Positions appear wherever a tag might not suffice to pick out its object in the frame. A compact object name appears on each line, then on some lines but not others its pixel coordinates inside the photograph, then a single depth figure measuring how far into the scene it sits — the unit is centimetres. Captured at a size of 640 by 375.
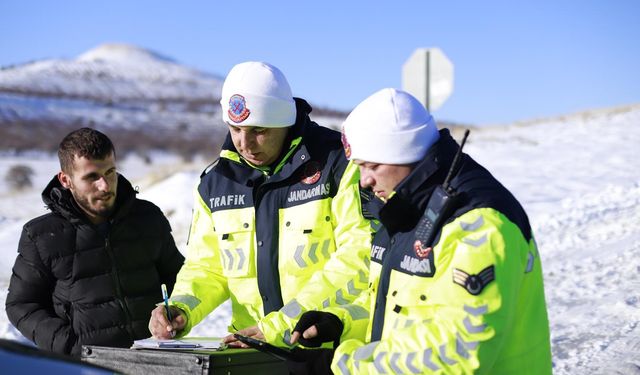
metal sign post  1155
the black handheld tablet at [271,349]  347
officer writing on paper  418
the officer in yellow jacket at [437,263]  294
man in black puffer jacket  476
